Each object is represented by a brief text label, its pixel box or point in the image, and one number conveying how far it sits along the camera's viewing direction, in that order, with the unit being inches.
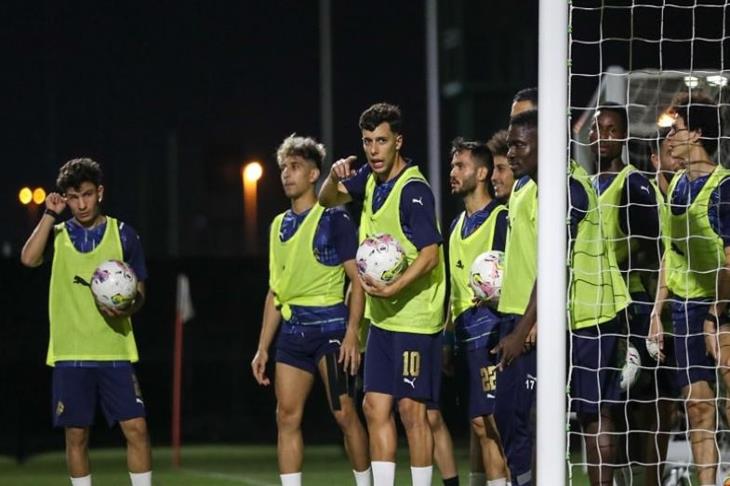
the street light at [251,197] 1551.1
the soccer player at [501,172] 658.8
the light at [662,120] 813.0
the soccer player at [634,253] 577.9
